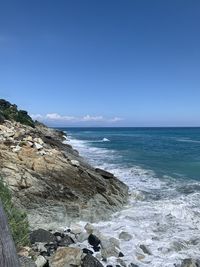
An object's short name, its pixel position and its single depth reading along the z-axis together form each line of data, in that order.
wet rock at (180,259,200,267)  6.40
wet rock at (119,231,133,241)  7.73
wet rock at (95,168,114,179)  11.51
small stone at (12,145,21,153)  10.29
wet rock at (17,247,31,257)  5.60
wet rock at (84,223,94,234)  7.84
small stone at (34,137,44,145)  11.93
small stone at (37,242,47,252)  6.50
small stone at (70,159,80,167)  10.86
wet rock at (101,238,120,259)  6.89
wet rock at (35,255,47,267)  5.74
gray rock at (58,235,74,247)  7.06
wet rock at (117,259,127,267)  6.52
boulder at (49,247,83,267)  6.00
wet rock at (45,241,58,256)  6.56
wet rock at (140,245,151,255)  7.10
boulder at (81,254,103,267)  6.08
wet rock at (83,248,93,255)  6.78
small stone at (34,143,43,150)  11.00
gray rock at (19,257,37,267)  4.46
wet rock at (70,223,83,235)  7.80
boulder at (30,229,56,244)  6.97
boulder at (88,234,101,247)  7.26
